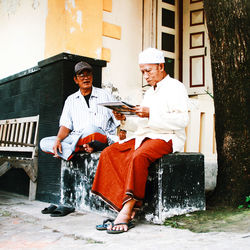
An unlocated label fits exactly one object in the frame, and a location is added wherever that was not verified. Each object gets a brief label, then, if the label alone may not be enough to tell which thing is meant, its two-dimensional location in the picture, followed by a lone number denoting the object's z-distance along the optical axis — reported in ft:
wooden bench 16.03
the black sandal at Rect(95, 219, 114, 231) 9.77
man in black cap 13.00
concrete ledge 10.28
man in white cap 9.76
